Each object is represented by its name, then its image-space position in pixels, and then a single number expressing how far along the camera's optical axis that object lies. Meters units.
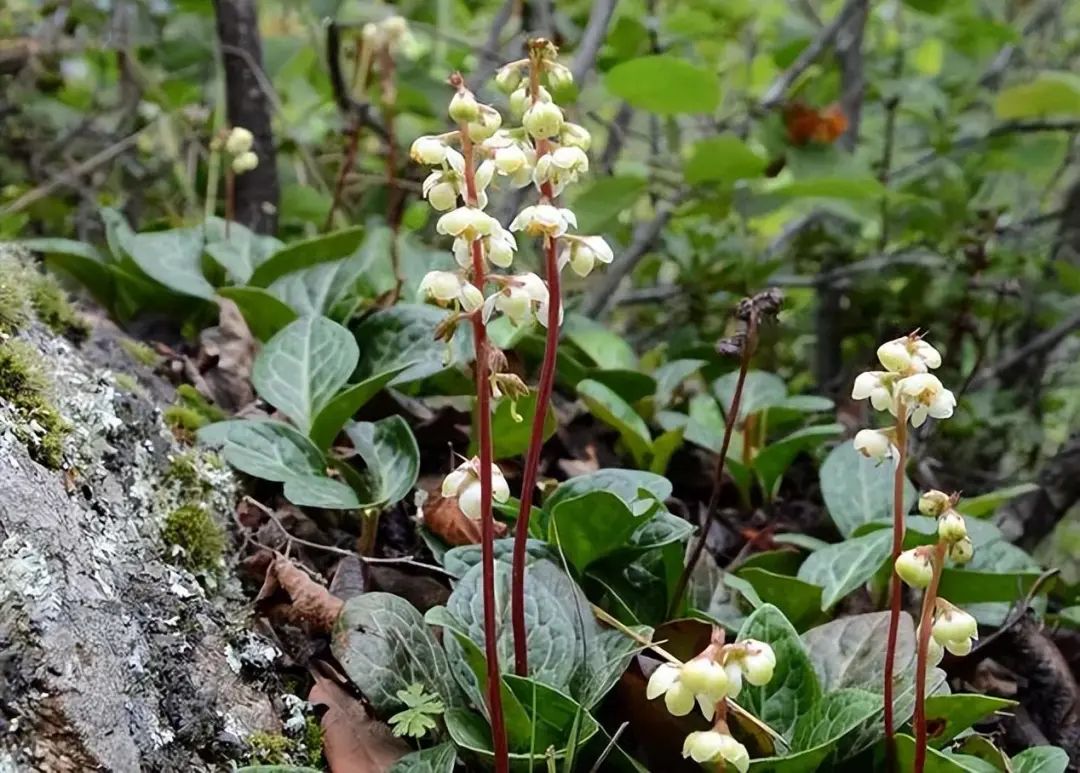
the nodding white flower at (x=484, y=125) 0.35
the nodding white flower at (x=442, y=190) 0.36
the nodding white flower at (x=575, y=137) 0.38
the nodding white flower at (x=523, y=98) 0.36
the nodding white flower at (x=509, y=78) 0.38
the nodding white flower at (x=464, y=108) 0.34
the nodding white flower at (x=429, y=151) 0.35
